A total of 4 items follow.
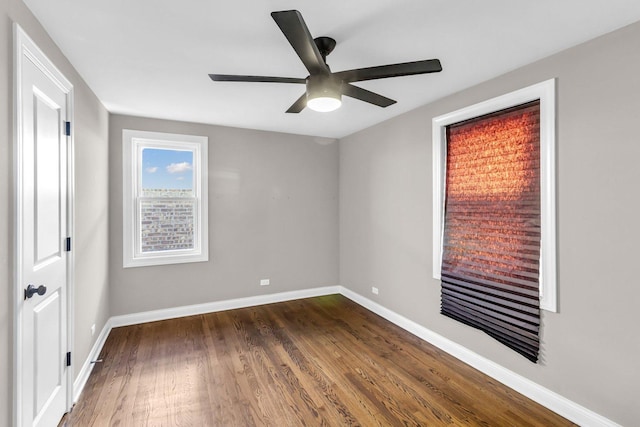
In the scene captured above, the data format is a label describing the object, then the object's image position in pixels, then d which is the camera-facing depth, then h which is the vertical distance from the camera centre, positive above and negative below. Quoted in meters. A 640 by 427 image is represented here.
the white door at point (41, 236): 1.53 -0.14
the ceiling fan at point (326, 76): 1.62 +0.83
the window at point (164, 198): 3.58 +0.17
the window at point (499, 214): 2.20 -0.01
